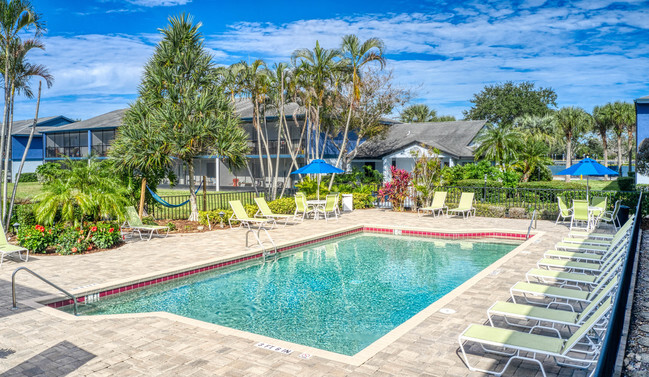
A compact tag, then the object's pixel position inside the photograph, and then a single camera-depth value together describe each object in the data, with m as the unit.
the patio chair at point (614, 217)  14.04
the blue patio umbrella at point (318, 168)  16.97
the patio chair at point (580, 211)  13.91
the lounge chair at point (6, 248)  9.51
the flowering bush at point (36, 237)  10.71
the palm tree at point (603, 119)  52.31
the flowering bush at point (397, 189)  19.09
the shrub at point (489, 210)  17.34
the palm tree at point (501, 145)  25.36
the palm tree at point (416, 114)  59.44
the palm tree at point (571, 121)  46.12
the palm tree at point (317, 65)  19.27
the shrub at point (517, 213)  16.88
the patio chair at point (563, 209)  14.97
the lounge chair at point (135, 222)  12.55
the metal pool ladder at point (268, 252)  11.32
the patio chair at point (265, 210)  15.39
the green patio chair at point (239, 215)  14.27
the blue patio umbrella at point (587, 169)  13.79
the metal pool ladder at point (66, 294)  6.79
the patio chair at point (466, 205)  17.23
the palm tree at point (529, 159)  26.22
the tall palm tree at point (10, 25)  11.29
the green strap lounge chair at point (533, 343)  4.38
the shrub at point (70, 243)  10.83
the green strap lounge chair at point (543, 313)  5.11
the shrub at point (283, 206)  17.39
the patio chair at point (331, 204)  17.05
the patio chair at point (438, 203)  17.64
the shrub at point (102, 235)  11.41
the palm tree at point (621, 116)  50.72
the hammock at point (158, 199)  15.12
